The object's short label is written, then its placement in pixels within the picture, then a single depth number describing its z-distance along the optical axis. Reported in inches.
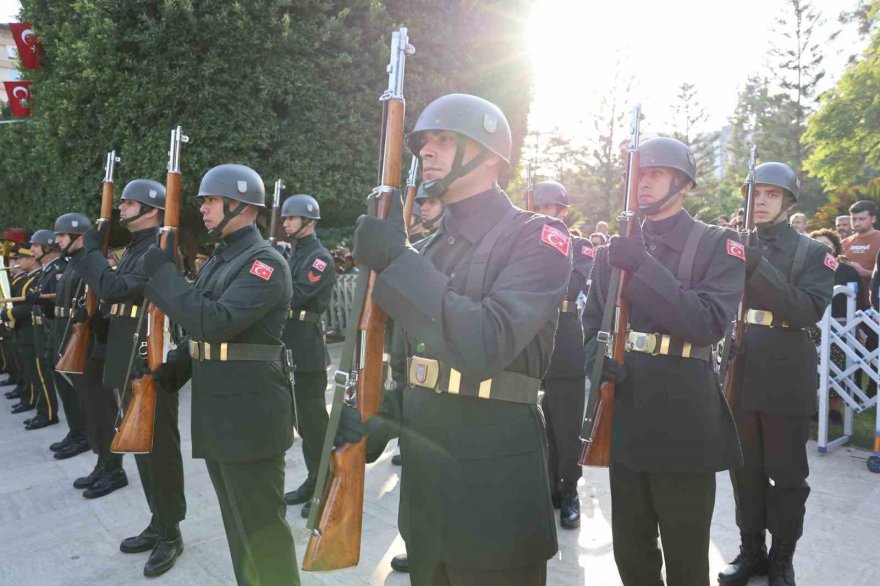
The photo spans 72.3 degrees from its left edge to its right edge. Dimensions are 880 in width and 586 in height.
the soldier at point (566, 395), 196.2
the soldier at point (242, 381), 127.6
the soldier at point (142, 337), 167.8
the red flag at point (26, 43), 510.3
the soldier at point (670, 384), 109.3
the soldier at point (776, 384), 145.5
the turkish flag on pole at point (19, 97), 589.0
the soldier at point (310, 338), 221.8
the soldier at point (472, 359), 71.6
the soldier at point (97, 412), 222.2
